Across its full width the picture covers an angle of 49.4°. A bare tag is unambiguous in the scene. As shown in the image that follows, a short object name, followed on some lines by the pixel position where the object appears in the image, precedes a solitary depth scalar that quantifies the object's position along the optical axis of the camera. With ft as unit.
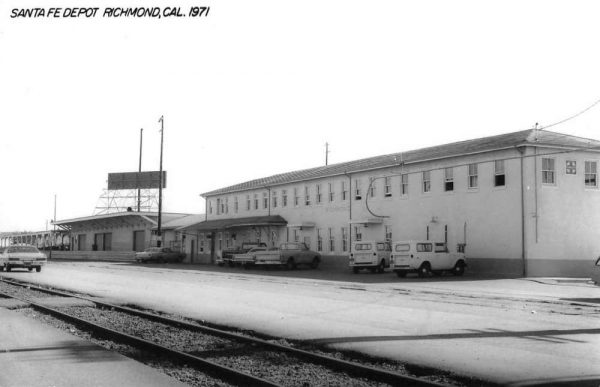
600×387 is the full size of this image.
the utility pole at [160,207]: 187.32
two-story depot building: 104.83
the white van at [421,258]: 103.81
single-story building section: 227.20
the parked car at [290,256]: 137.80
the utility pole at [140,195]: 257.22
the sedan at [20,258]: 122.72
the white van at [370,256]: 120.26
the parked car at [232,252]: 153.77
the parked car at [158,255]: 188.55
